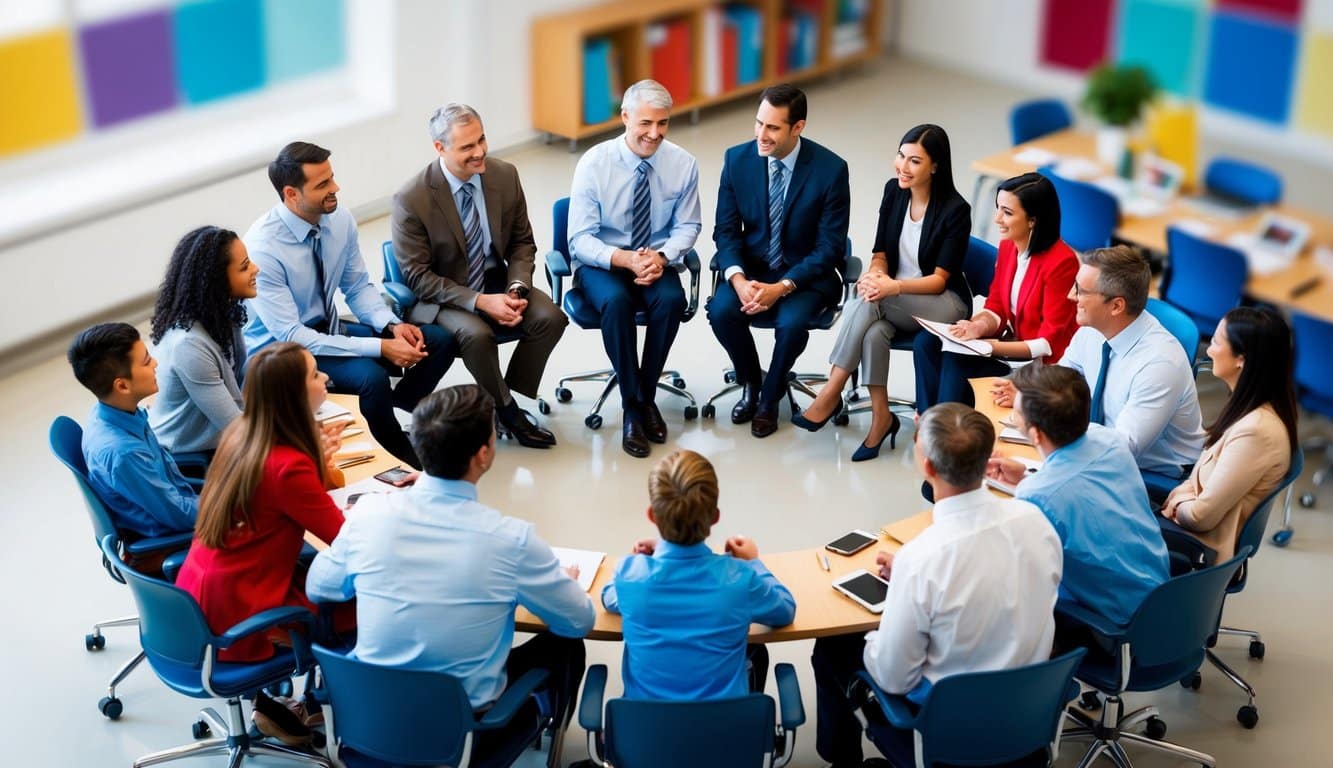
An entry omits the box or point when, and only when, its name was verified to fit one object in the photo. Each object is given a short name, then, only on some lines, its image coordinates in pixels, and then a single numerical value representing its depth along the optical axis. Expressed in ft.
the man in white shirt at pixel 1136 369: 14.66
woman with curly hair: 14.61
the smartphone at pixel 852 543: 13.28
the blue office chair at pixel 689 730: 10.80
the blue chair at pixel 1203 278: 19.94
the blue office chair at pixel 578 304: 18.87
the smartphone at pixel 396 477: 14.06
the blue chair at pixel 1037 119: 25.16
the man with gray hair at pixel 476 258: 18.03
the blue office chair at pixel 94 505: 13.12
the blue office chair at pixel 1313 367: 17.97
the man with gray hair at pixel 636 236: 18.63
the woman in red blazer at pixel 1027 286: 16.90
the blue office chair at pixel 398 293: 18.21
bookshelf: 28.09
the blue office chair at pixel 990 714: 11.14
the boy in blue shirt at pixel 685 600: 11.19
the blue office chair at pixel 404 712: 11.09
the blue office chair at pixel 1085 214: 21.70
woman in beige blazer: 13.66
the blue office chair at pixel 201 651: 12.07
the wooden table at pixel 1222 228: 19.86
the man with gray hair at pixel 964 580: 11.22
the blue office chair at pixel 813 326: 19.02
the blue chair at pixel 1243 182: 22.30
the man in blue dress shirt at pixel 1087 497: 12.45
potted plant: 24.03
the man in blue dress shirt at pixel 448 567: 11.27
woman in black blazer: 18.10
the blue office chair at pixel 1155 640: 12.35
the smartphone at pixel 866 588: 12.53
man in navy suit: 18.74
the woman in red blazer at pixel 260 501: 12.16
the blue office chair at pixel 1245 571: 13.73
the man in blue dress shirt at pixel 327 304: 16.65
